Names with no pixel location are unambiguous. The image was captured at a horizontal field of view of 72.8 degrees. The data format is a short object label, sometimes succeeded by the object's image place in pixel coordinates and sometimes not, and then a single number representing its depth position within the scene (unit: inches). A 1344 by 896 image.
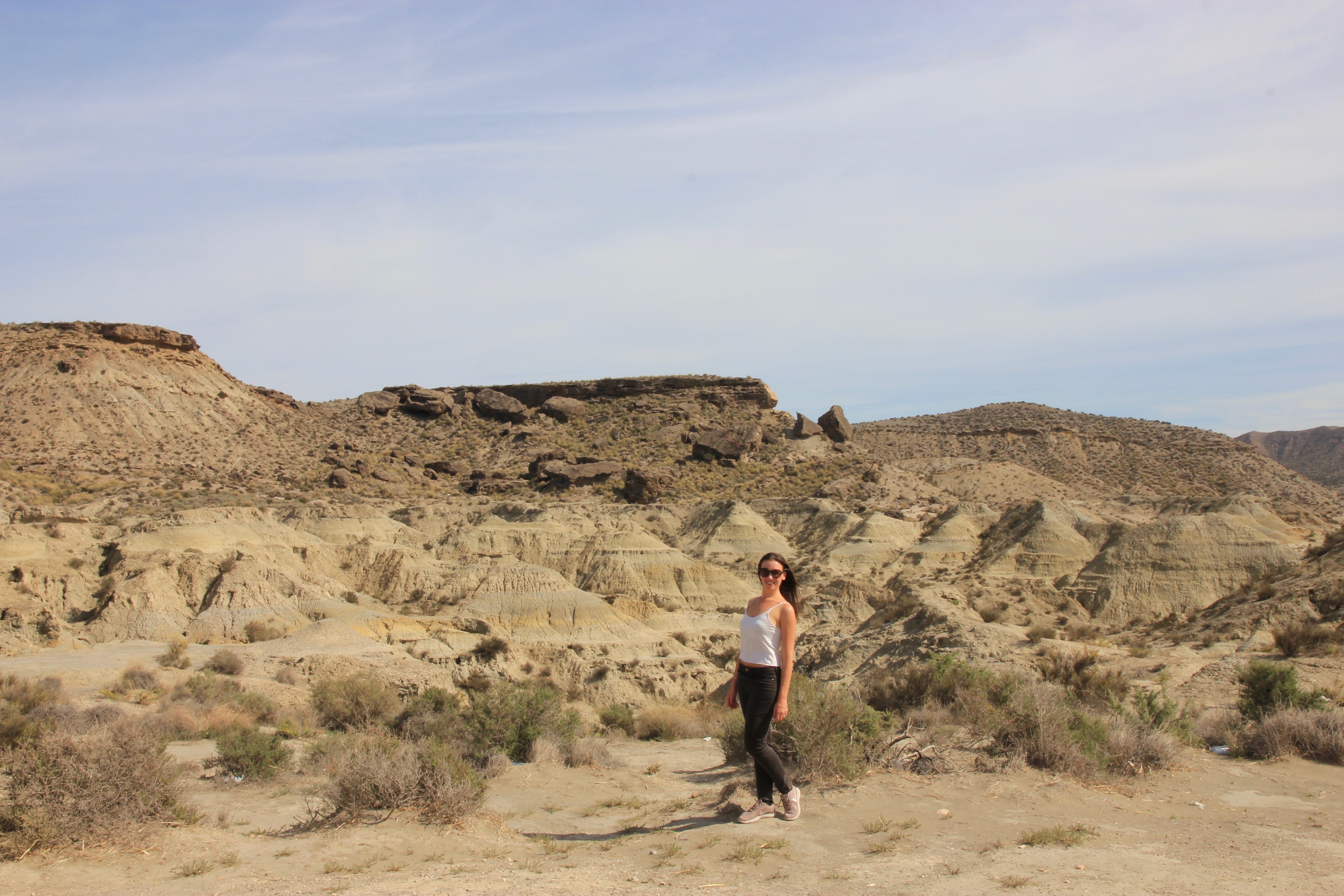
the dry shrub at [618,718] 824.3
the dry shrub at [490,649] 1214.3
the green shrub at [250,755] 469.4
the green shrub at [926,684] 555.2
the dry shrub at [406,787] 344.8
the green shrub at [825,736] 372.8
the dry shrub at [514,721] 506.9
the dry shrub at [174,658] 949.2
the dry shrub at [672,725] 781.9
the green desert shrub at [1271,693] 494.3
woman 304.8
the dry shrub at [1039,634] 989.2
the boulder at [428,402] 3161.9
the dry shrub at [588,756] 506.6
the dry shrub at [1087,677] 605.6
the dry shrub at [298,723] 650.8
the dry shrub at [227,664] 933.2
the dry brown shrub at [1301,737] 440.1
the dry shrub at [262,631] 1165.7
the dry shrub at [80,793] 292.0
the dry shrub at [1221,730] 479.2
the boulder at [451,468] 2588.6
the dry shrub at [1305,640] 757.9
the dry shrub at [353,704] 722.2
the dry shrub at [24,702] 477.1
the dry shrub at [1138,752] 402.3
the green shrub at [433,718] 530.9
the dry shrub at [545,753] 498.9
